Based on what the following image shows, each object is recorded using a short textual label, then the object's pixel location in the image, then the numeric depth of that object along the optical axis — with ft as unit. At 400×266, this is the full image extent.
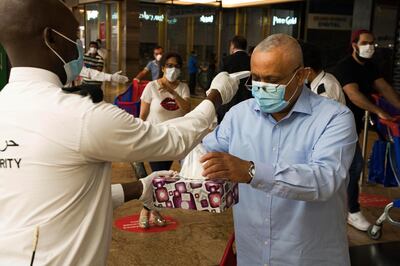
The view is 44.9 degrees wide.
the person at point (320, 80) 13.50
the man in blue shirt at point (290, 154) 5.85
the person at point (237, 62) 18.47
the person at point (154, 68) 32.47
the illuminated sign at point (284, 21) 46.59
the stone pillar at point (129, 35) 56.95
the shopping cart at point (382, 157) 16.69
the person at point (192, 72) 55.47
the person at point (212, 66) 54.46
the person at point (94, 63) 21.81
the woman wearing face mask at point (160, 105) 15.03
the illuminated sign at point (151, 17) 57.06
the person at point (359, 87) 15.26
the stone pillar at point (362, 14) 35.27
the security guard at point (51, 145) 4.33
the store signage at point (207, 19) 53.36
